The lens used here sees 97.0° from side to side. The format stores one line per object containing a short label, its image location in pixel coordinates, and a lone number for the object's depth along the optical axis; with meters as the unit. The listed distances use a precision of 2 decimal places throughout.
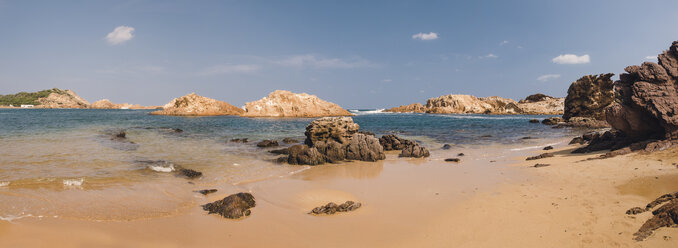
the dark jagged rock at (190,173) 12.74
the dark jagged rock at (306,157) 16.34
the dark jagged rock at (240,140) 26.16
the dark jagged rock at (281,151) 20.36
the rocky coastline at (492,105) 109.69
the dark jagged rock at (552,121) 50.19
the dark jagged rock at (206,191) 10.17
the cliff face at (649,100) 13.36
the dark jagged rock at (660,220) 5.31
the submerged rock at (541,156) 15.90
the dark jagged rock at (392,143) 21.73
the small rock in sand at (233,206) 7.68
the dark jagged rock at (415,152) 18.38
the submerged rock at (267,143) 23.62
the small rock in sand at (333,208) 8.01
